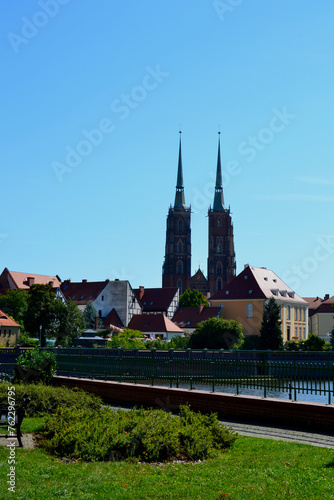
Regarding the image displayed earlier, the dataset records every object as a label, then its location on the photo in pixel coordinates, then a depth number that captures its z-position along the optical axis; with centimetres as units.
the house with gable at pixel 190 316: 10740
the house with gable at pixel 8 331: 7525
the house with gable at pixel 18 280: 10994
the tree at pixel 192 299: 13850
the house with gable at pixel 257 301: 9619
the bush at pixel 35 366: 2053
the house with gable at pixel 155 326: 9775
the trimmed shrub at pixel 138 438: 1031
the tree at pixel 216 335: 7306
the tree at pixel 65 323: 8012
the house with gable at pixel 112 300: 10981
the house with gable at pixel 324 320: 11788
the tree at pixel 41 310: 7994
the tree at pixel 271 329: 7694
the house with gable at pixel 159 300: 12719
